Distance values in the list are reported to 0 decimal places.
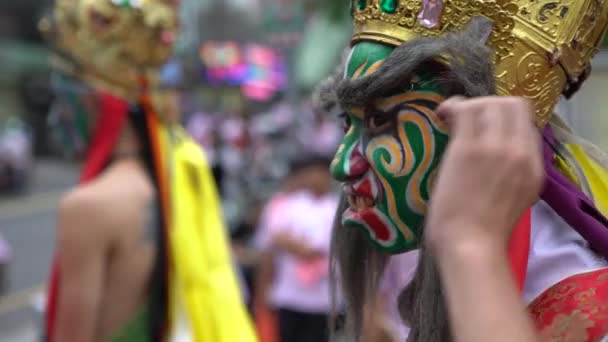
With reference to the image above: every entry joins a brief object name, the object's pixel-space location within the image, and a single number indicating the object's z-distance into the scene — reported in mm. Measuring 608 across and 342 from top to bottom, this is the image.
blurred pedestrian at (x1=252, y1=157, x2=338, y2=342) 4496
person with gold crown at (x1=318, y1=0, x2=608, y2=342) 1227
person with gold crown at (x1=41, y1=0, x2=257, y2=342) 2457
